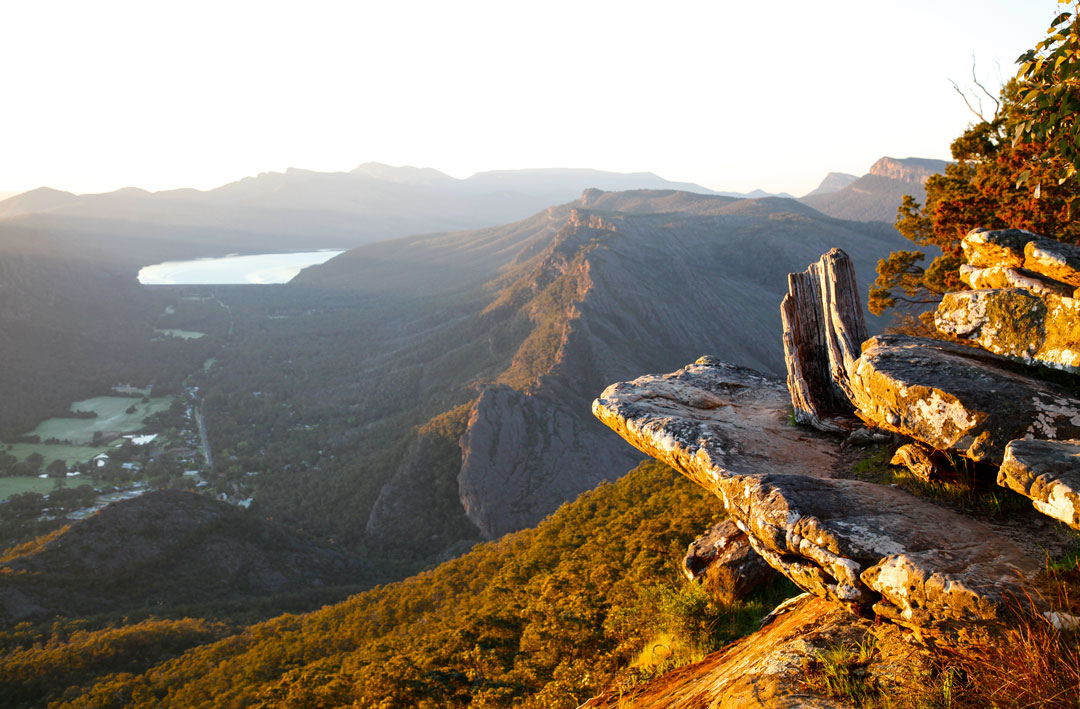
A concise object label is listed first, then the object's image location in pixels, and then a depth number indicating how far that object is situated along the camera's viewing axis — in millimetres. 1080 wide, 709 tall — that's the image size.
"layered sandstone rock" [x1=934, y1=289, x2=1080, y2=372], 6398
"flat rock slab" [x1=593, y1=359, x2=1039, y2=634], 4480
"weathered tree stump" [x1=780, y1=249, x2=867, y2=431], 8102
